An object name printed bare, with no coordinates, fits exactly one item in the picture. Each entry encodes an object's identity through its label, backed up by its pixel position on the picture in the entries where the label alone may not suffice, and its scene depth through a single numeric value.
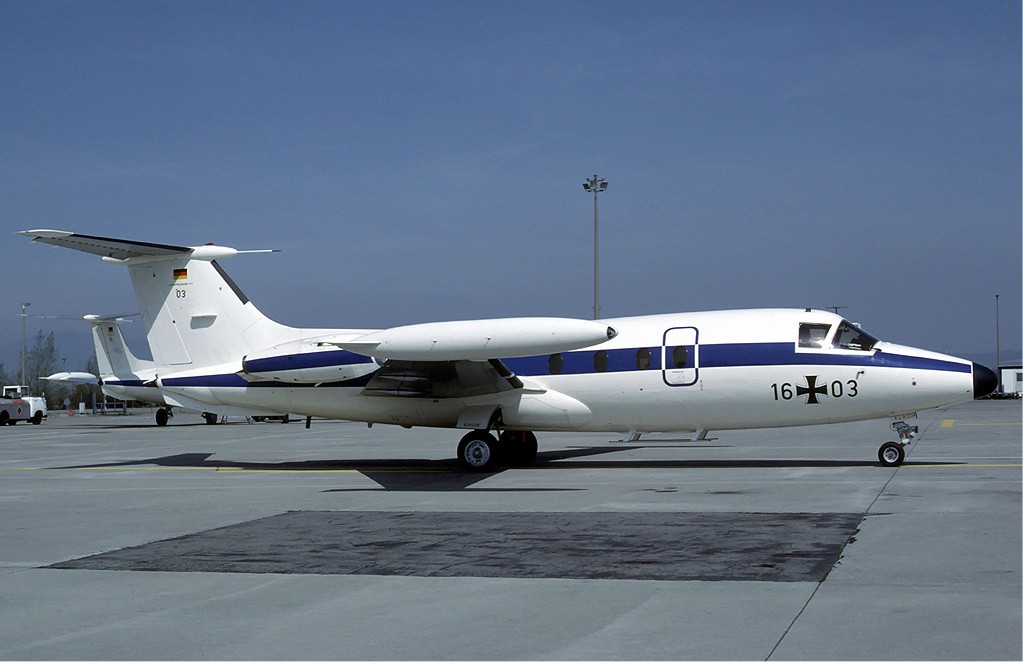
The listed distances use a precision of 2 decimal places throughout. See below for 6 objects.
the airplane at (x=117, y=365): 47.16
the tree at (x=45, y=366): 125.62
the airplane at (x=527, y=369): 18.31
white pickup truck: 55.19
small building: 97.06
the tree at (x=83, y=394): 115.83
